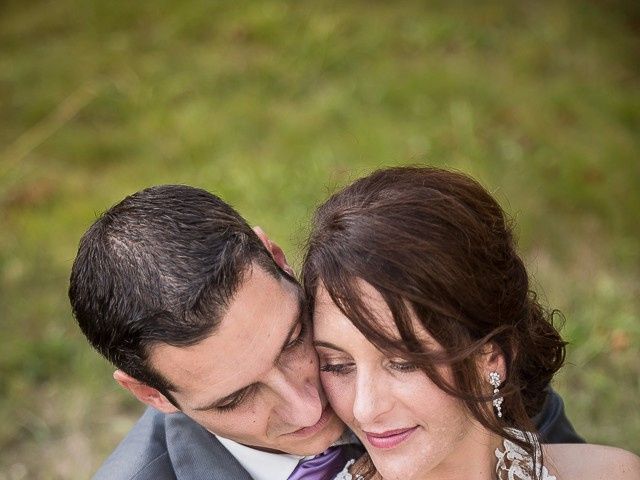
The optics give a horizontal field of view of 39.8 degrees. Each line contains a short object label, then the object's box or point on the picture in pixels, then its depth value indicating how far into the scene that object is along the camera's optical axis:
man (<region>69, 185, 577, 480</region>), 2.84
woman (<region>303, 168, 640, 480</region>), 2.74
